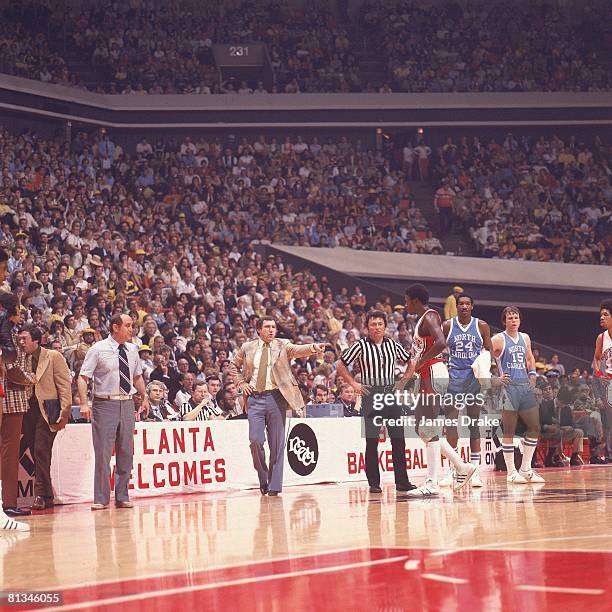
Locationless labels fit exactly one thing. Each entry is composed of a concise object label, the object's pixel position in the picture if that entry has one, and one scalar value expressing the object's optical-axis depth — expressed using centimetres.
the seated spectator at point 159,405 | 1498
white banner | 1284
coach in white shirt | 1159
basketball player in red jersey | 1159
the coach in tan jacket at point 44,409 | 1176
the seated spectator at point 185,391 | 1667
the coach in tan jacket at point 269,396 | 1277
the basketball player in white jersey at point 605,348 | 1229
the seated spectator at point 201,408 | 1513
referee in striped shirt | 1205
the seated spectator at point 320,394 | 1743
